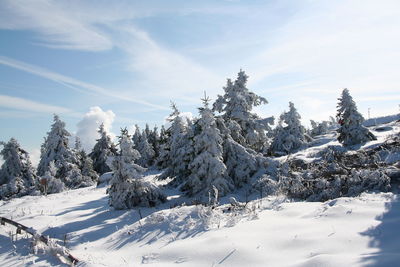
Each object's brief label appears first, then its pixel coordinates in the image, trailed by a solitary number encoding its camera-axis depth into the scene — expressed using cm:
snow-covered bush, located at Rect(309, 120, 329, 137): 6196
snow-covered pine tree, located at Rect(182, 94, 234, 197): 1633
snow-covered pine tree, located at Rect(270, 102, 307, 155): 3591
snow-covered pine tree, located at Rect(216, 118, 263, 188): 1828
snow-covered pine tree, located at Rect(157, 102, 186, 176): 2066
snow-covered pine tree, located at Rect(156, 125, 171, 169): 2315
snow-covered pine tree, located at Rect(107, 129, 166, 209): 1413
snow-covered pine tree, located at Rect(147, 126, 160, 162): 5820
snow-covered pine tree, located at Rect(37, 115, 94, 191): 3525
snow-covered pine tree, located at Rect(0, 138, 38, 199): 3647
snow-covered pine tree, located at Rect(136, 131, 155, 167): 4962
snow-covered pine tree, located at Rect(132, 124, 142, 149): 5831
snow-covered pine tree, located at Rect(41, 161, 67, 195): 2709
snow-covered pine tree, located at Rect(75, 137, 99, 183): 4091
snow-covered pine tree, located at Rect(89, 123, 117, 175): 4706
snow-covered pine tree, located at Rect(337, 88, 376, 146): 3009
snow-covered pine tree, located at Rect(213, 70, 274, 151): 2253
